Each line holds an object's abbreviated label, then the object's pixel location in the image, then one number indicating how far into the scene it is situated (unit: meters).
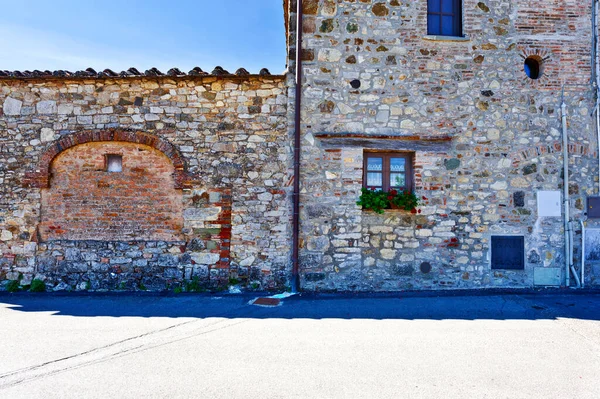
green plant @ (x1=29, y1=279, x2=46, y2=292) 7.15
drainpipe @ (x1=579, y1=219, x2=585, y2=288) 7.32
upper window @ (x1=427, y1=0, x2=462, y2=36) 7.73
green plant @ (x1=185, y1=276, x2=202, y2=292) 7.13
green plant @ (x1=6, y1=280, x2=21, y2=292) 7.19
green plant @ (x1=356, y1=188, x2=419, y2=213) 7.07
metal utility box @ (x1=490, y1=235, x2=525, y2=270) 7.33
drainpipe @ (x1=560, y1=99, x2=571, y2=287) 7.33
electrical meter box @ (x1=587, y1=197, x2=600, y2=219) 7.45
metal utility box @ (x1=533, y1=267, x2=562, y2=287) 7.32
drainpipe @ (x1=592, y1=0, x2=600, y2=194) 7.55
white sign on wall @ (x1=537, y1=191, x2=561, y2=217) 7.41
